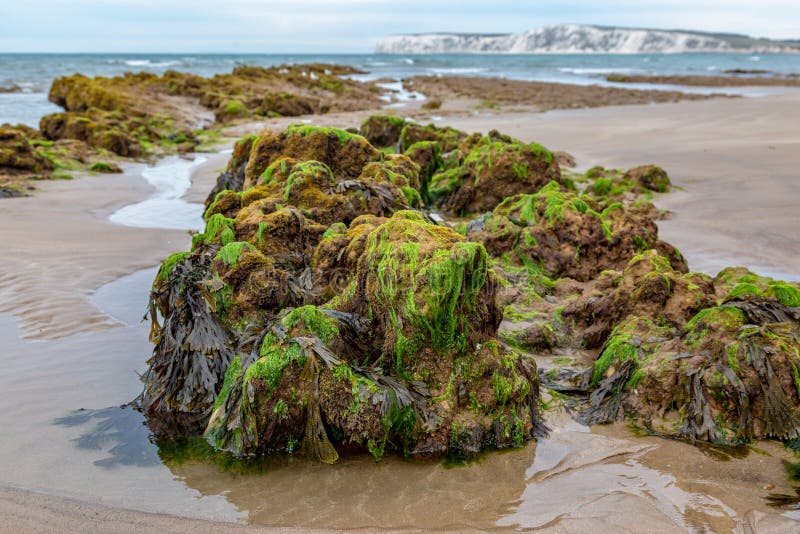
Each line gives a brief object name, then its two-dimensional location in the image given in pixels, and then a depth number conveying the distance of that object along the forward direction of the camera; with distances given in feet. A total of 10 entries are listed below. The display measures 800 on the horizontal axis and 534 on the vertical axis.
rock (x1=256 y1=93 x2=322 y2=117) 83.74
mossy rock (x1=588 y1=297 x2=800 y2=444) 12.23
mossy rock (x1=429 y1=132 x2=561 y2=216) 31.73
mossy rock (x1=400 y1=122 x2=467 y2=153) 39.55
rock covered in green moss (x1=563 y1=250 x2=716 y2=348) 15.84
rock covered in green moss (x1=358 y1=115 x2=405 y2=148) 42.22
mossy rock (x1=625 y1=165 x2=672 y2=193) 34.60
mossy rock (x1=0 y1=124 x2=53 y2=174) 39.78
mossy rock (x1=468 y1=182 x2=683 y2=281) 21.43
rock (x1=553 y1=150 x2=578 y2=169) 42.83
